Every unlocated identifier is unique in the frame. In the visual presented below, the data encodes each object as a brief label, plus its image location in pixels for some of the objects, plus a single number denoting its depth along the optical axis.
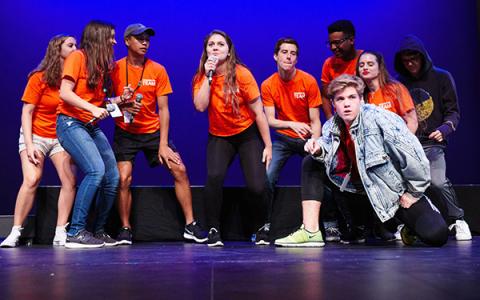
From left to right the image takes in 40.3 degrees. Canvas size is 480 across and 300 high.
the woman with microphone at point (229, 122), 3.99
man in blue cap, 4.21
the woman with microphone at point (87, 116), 3.79
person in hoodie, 4.20
